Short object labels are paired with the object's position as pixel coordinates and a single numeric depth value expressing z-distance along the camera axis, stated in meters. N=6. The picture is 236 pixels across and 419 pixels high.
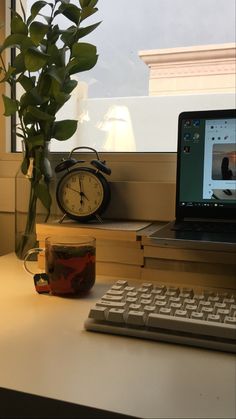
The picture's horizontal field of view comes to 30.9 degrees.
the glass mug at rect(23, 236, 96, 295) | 0.78
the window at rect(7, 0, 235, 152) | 1.21
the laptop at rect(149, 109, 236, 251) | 0.94
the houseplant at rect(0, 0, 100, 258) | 1.01
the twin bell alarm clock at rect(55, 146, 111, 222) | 1.02
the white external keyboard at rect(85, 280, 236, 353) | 0.57
